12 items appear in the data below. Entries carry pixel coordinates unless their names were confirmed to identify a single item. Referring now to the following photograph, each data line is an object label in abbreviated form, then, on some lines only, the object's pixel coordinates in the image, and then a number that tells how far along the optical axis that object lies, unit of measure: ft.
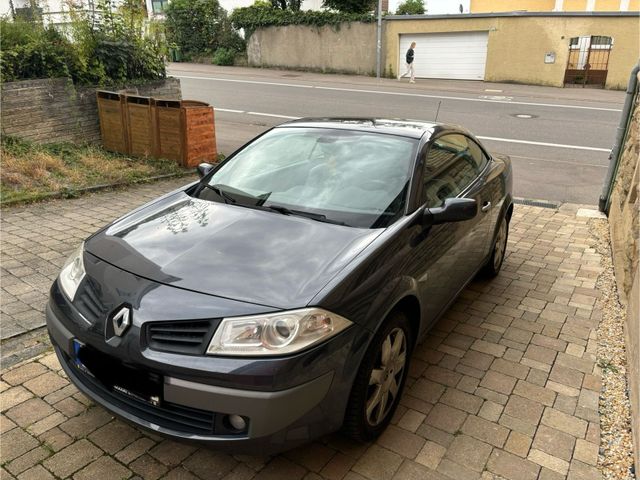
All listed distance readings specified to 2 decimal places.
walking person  79.25
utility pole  83.56
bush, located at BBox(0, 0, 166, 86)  26.78
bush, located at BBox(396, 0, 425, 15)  122.99
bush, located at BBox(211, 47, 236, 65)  100.44
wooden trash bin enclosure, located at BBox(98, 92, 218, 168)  26.30
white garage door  80.12
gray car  7.63
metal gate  73.97
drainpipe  21.45
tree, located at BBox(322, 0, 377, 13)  92.53
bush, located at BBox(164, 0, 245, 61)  103.40
